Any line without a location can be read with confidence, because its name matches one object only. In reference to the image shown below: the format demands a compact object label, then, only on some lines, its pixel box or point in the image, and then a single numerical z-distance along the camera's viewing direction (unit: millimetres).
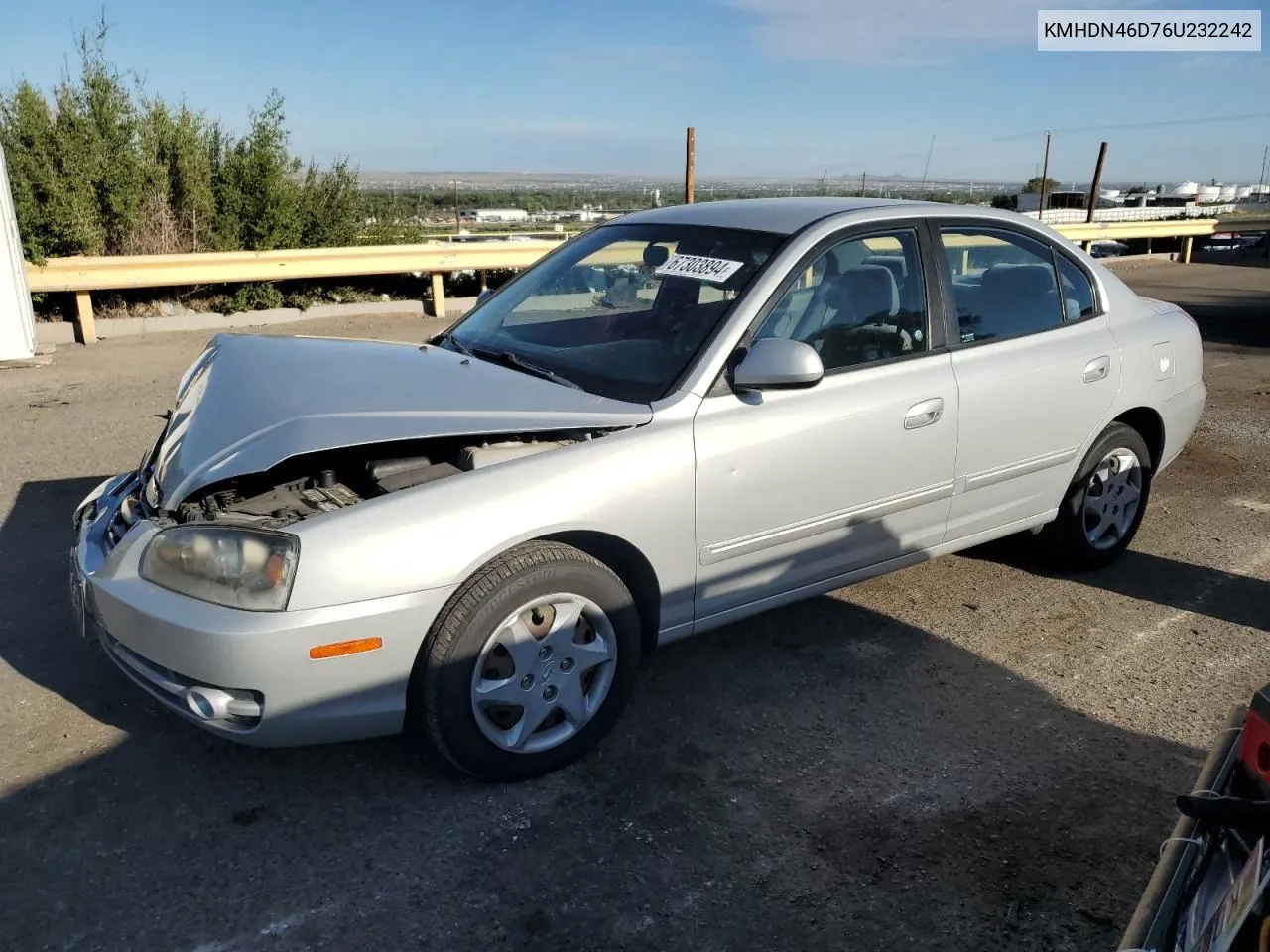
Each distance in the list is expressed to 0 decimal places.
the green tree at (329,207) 13258
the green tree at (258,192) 12273
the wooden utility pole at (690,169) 14805
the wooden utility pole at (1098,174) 29312
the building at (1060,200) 53688
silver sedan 2643
